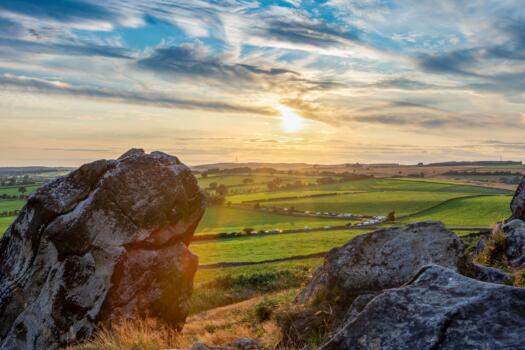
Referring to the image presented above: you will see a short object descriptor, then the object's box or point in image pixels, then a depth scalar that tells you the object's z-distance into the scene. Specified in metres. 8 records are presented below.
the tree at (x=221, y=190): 143.93
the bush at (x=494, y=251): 16.17
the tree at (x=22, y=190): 147.66
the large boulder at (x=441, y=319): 5.61
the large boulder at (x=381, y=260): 13.56
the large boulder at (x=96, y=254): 14.85
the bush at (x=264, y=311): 20.22
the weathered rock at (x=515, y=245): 15.27
